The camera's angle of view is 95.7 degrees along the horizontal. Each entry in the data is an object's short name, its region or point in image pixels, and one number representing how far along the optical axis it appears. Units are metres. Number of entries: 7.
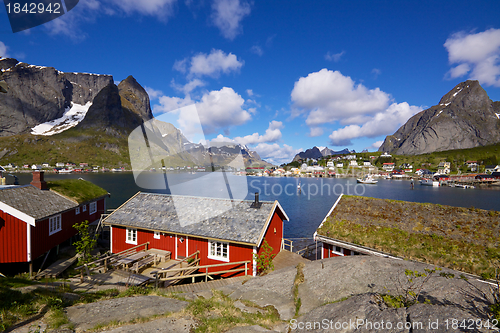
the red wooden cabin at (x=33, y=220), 17.81
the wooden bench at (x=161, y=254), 19.22
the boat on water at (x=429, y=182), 119.50
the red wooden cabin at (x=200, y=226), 17.69
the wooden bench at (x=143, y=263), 17.07
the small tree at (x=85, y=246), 17.34
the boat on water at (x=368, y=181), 130.31
